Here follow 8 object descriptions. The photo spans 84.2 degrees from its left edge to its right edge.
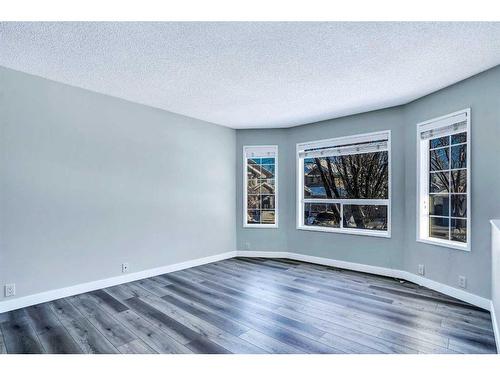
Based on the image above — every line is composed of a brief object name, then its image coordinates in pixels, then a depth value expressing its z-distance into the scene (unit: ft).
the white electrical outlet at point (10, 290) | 9.13
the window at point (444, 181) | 10.35
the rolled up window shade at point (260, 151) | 17.19
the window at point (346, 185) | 13.74
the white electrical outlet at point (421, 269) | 11.76
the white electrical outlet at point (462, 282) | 10.00
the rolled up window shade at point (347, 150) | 13.62
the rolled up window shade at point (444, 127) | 10.18
